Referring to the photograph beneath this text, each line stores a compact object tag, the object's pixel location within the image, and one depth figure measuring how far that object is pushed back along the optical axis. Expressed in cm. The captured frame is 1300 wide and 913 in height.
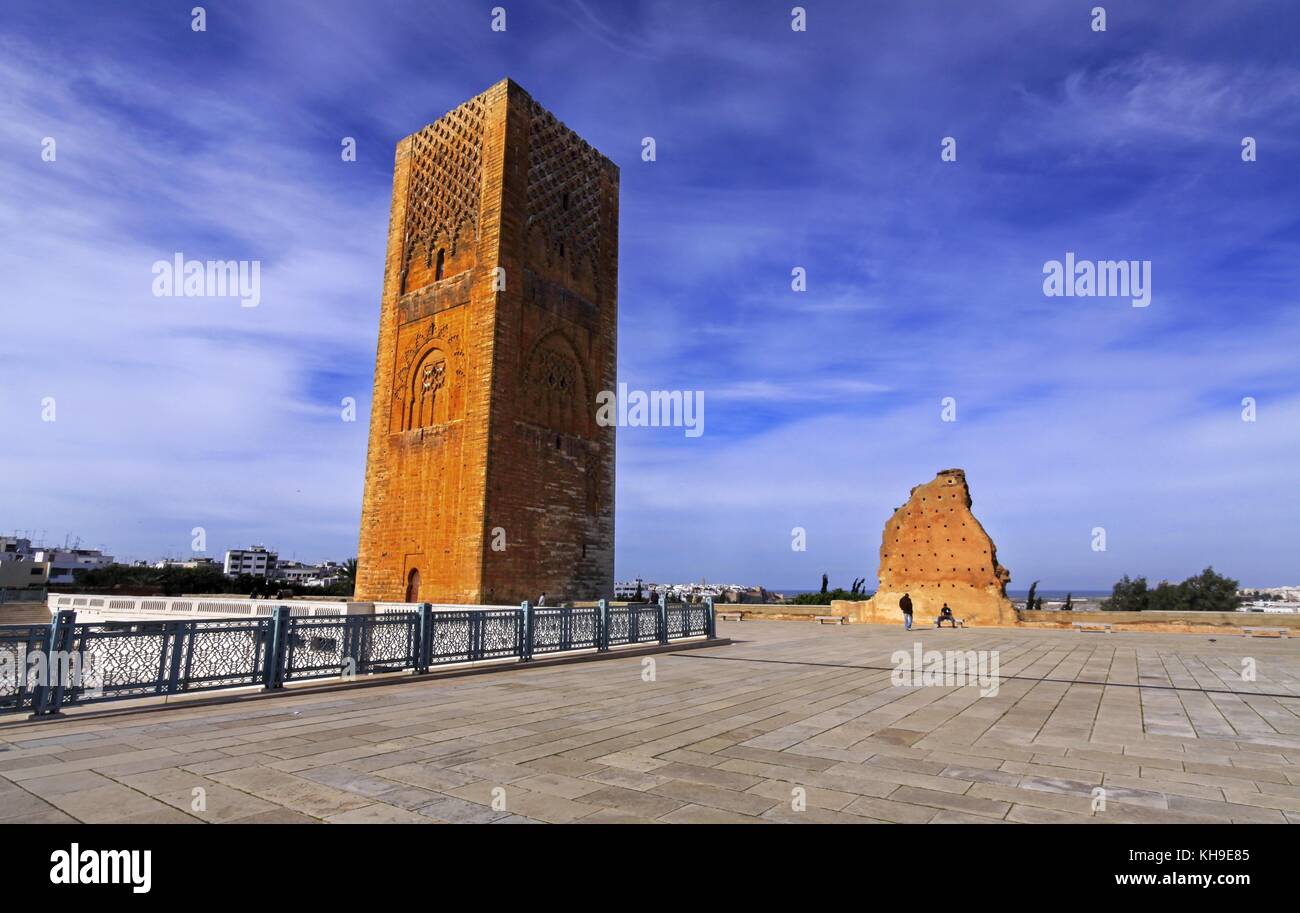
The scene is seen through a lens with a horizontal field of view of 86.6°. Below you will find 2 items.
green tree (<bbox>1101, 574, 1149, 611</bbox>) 4301
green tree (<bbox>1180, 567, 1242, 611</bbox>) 3750
